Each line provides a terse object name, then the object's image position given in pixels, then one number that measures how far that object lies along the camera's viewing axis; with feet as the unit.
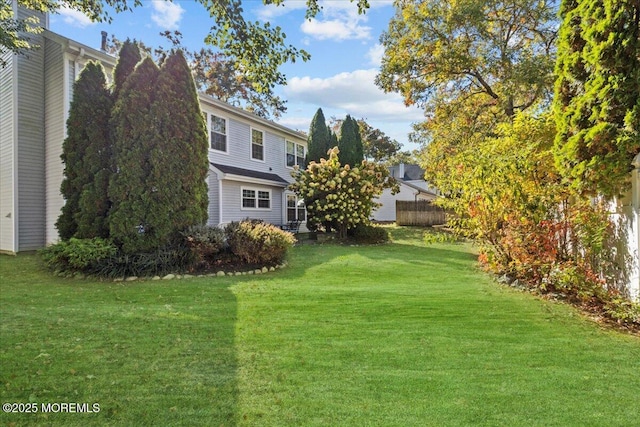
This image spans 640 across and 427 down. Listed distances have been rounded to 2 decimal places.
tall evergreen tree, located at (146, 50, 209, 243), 26.21
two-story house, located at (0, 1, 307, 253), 36.24
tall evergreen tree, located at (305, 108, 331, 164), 59.06
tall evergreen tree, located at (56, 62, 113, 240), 26.48
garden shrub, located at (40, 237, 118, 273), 24.11
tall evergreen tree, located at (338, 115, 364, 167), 58.90
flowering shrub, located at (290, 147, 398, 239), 48.26
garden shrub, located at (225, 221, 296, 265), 27.61
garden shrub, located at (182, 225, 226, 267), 26.45
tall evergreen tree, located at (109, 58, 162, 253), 25.70
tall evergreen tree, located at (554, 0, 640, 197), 13.39
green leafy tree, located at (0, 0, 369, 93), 14.11
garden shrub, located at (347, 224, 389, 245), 50.31
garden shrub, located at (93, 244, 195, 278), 24.73
